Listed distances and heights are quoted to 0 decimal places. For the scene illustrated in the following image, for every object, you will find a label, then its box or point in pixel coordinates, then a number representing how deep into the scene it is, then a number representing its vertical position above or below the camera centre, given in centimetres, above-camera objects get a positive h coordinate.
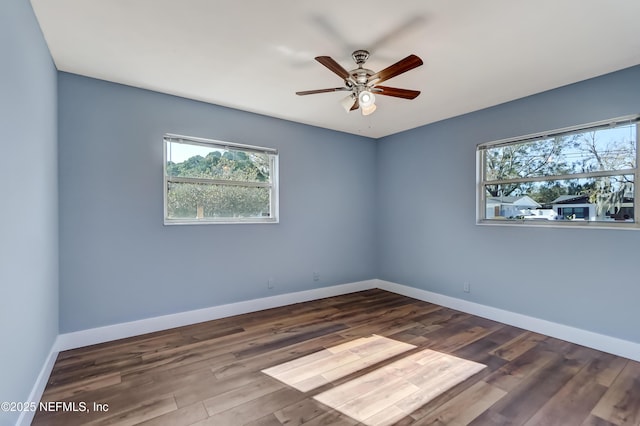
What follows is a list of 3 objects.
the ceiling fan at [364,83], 213 +103
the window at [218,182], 328 +34
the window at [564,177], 266 +34
